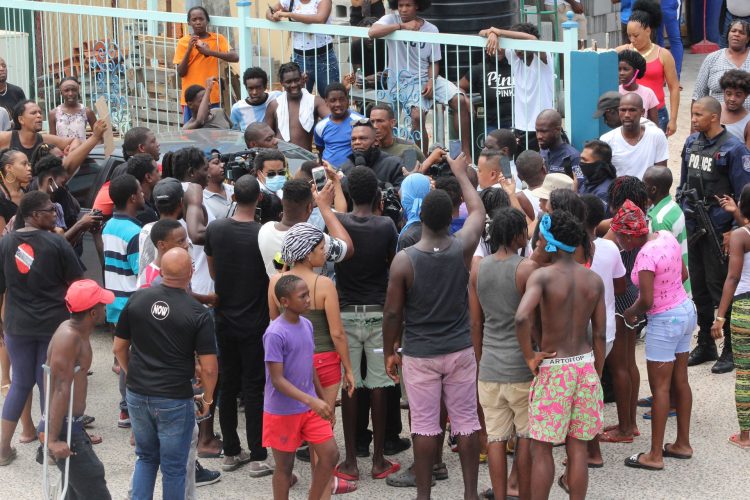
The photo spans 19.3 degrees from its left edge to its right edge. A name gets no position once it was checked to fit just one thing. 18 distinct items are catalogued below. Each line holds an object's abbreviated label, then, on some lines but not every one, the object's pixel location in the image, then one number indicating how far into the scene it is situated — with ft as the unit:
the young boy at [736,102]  58.36
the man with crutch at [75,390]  37.26
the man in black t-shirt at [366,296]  43.52
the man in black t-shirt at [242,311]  44.03
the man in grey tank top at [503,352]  39.16
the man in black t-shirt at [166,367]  37.21
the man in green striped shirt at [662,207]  48.17
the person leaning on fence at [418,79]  64.39
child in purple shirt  37.79
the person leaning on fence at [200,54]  73.11
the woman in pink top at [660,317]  43.69
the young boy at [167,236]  41.91
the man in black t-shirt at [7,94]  73.45
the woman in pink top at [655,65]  67.18
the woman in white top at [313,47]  70.32
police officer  54.32
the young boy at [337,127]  60.29
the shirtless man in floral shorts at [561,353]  37.66
